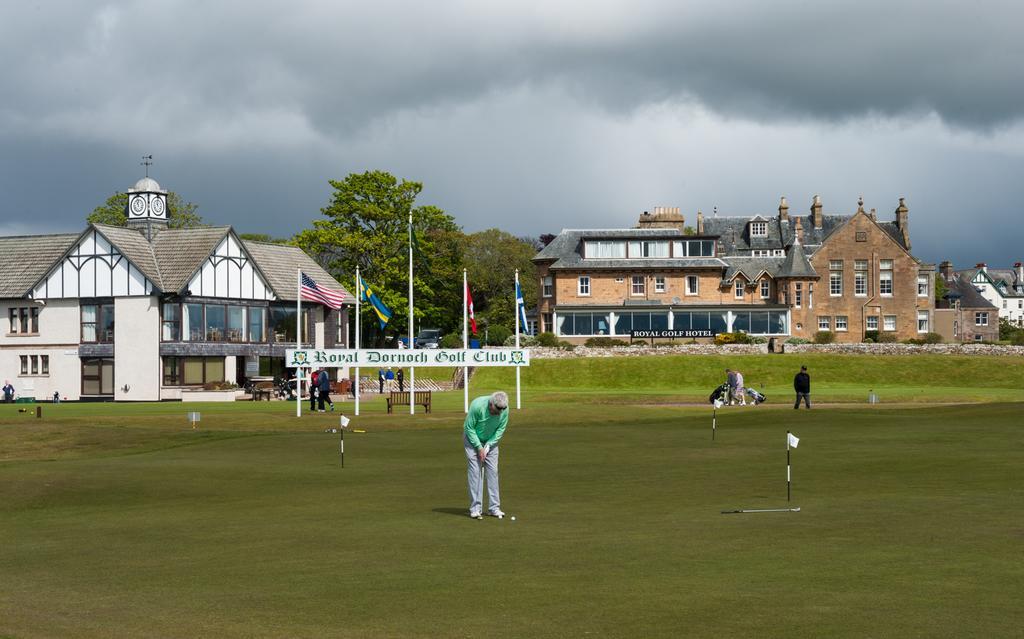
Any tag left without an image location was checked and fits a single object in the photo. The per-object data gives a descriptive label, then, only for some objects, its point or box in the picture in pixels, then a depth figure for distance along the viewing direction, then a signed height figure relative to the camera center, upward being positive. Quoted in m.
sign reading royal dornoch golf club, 50.78 -0.28
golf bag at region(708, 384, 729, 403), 58.22 -2.37
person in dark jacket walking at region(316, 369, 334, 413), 54.00 -1.51
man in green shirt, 19.34 -1.54
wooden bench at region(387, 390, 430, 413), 54.84 -2.24
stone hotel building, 107.56 +5.45
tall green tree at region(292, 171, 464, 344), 103.06 +9.69
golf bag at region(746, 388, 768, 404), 60.81 -2.63
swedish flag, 56.81 +2.24
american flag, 56.77 +3.02
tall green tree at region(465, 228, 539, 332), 130.38 +9.25
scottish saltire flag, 55.47 +2.02
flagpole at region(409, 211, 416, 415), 51.06 -1.99
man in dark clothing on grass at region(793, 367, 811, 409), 52.22 -1.80
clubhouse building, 79.44 +2.84
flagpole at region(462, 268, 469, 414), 52.37 +1.64
